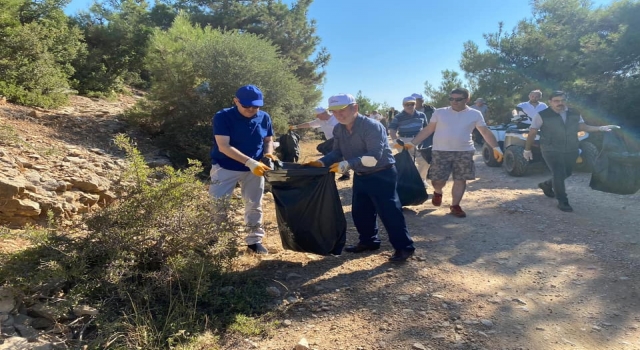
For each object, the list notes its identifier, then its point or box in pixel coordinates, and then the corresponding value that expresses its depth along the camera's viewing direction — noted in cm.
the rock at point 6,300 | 249
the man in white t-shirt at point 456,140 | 500
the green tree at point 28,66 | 716
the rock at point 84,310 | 251
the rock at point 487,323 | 273
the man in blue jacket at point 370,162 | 359
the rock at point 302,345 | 249
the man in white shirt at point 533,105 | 810
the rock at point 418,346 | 251
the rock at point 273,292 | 318
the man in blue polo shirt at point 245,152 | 369
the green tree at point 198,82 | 807
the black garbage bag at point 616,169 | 509
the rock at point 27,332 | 238
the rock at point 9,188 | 365
